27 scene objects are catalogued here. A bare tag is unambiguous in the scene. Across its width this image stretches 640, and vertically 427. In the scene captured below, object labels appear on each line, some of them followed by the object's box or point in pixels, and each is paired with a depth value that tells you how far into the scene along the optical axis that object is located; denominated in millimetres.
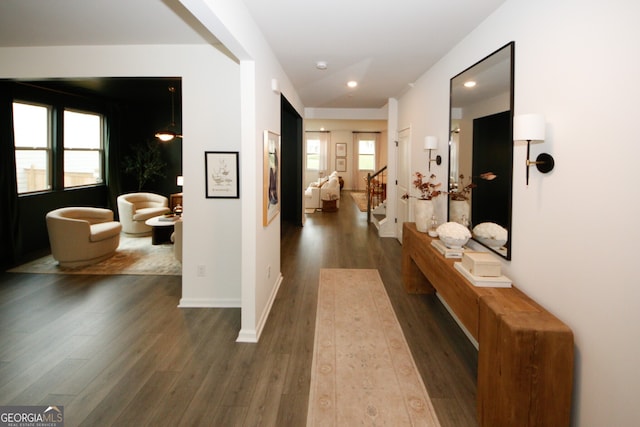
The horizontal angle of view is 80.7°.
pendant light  6699
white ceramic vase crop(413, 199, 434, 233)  3934
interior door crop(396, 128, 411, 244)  6113
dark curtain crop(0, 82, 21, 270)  5074
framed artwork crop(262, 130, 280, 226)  3449
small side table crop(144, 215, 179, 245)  6098
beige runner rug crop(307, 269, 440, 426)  2197
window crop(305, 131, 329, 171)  15703
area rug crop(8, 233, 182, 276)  4980
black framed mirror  2562
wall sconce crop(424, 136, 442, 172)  4184
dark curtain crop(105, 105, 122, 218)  7488
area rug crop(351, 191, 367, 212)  11224
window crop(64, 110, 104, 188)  6672
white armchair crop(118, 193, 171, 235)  6898
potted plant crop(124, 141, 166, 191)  7891
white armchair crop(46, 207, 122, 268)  5000
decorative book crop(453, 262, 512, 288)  2334
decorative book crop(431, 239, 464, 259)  2971
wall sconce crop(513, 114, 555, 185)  2002
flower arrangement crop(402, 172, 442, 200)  4025
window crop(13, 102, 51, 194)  5641
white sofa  10695
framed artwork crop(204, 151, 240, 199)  3705
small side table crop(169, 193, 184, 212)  7284
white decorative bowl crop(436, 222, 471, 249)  2977
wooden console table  1767
